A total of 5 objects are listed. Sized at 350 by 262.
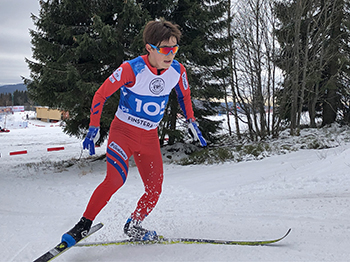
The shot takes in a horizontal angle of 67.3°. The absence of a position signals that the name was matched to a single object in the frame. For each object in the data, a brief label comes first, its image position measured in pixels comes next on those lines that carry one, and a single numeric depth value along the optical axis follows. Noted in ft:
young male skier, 8.10
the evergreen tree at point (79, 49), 21.22
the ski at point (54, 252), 7.21
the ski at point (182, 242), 8.73
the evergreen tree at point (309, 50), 29.78
